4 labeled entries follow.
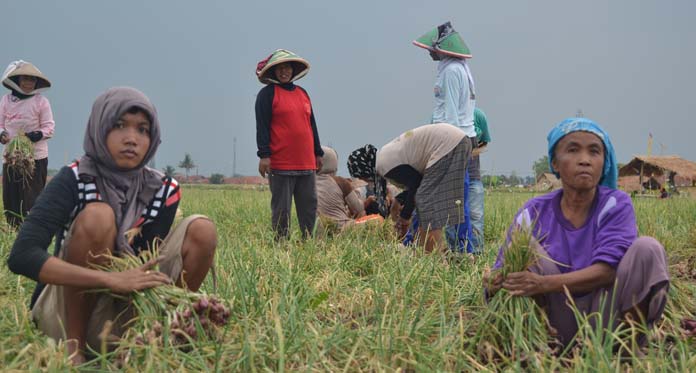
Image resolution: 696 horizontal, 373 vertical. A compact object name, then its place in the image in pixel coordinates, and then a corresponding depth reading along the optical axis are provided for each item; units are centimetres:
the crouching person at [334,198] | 562
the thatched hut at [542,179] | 3054
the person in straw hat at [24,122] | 570
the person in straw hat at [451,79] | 487
